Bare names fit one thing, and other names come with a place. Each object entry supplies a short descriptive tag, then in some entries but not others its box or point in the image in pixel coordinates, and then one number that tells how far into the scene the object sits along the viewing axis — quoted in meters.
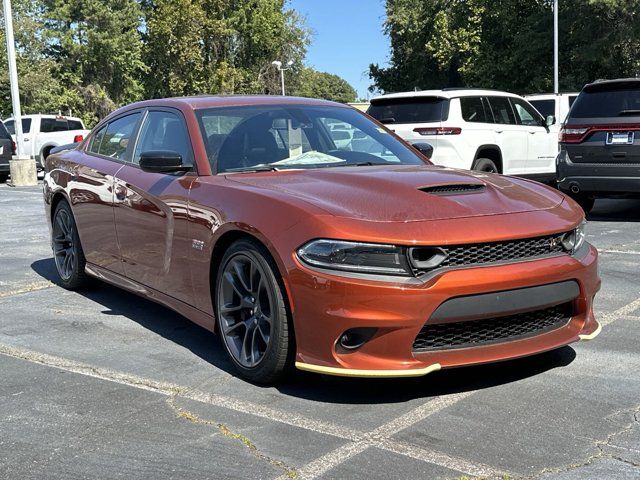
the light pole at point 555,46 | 32.47
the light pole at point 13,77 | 18.64
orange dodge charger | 3.45
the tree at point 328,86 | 67.75
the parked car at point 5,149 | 19.64
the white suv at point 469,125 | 10.79
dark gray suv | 9.06
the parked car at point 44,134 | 21.91
